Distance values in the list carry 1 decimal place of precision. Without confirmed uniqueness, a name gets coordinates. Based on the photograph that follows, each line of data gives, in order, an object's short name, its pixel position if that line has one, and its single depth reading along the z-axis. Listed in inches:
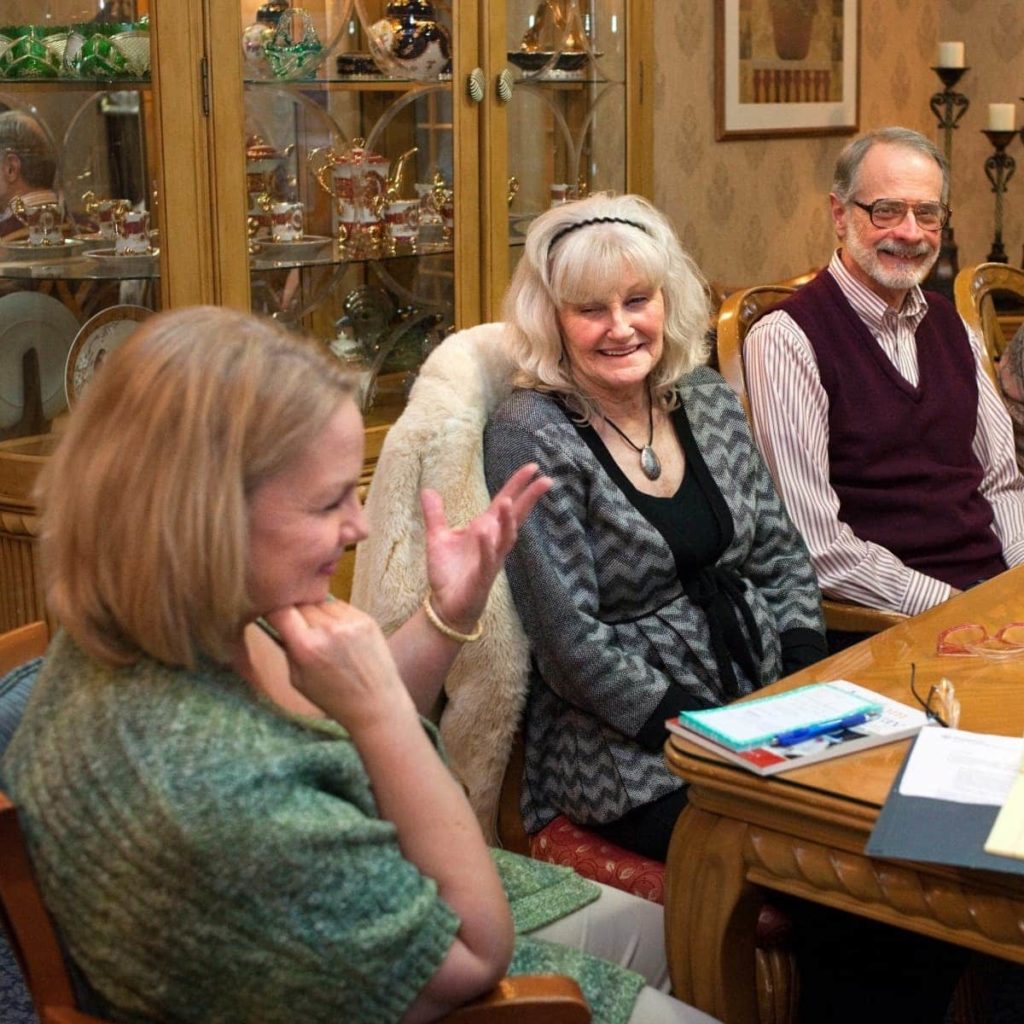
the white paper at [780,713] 60.7
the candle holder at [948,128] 177.0
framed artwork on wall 171.2
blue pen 60.7
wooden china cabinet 105.3
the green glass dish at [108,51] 103.3
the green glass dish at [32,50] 103.4
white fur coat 80.8
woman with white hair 78.9
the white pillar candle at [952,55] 186.1
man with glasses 98.6
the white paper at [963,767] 56.0
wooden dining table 53.9
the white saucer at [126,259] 106.6
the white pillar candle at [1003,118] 185.8
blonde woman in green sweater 43.4
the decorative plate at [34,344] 107.0
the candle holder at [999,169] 188.1
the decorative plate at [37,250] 105.8
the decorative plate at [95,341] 107.0
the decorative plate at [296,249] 113.3
